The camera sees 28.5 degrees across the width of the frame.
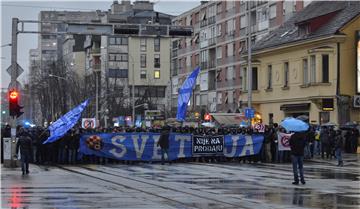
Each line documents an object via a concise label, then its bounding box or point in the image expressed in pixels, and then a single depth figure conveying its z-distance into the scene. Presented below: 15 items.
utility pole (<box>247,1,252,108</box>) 45.50
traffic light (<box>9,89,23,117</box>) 27.83
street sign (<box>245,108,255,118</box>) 42.88
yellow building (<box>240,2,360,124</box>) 46.66
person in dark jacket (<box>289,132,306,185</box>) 20.36
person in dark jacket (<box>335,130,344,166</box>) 30.66
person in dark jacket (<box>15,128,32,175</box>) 24.39
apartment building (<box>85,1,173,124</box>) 115.56
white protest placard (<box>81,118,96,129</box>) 55.86
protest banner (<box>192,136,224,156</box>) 32.84
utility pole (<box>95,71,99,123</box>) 74.94
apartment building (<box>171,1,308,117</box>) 76.25
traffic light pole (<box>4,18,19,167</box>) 28.23
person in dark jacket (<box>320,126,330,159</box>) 36.31
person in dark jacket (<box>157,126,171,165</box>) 30.98
